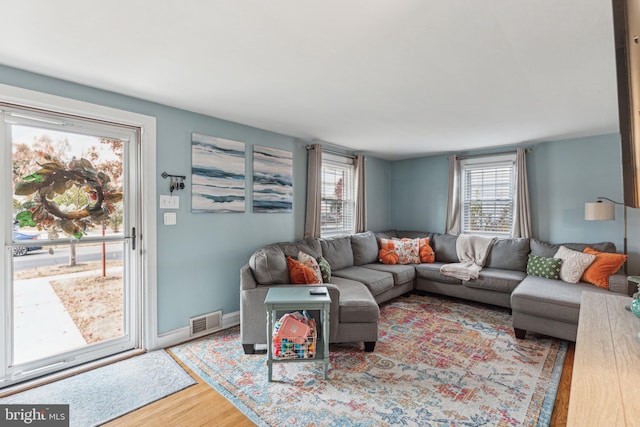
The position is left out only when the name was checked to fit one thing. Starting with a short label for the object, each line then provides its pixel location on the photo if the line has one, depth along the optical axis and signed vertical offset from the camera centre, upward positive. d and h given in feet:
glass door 7.41 -0.74
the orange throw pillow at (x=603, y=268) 10.73 -1.95
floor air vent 10.12 -3.67
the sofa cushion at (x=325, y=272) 11.02 -2.09
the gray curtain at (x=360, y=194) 16.33 +1.06
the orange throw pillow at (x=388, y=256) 15.14 -2.12
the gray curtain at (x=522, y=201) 14.06 +0.58
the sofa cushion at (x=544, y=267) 11.75 -2.09
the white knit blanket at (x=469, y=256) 13.14 -2.01
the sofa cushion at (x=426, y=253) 15.38 -1.99
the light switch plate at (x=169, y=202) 9.40 +0.38
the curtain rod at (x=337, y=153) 14.78 +3.06
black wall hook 9.52 +1.04
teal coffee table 7.55 -2.32
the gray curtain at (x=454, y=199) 16.25 +0.78
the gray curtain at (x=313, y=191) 13.84 +1.04
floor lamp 11.52 +0.05
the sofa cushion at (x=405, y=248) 15.28 -1.75
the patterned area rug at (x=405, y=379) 6.44 -4.15
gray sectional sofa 9.05 -2.57
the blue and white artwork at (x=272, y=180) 11.90 +1.39
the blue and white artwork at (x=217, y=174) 10.16 +1.38
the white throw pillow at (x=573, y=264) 11.12 -1.87
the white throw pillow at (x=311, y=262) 10.61 -1.72
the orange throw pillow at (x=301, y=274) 9.86 -1.96
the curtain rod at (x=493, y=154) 14.25 +2.95
